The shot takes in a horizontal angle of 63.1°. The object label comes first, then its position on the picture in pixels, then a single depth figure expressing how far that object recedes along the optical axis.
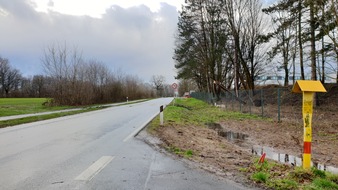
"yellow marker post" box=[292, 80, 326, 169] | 5.72
